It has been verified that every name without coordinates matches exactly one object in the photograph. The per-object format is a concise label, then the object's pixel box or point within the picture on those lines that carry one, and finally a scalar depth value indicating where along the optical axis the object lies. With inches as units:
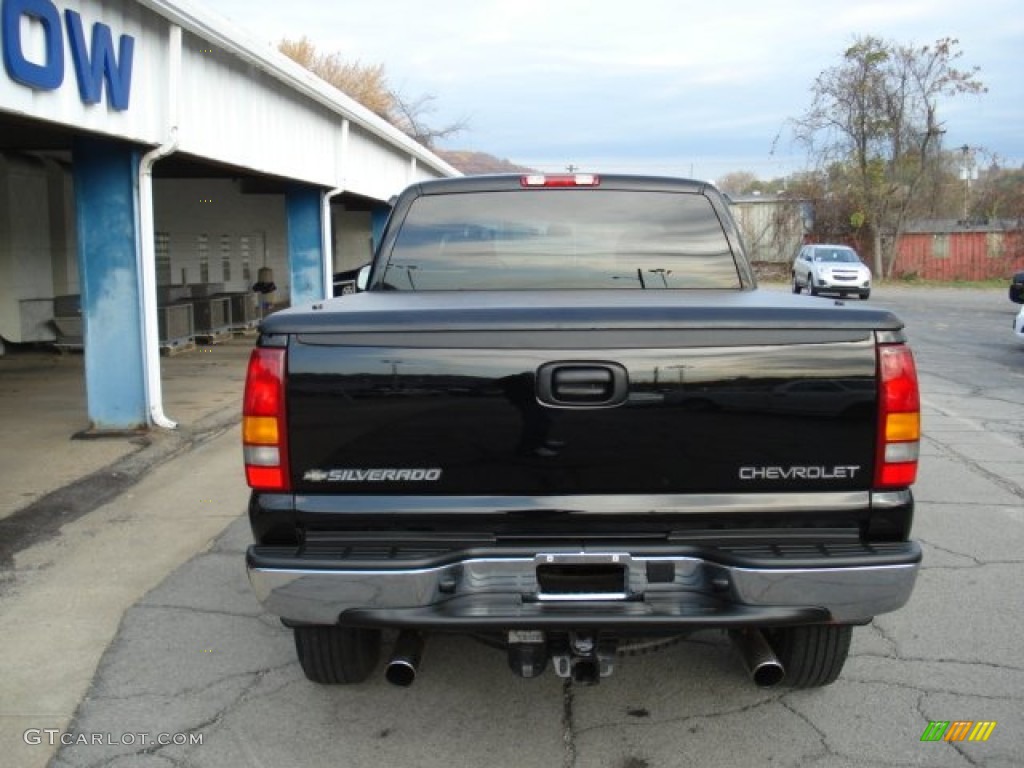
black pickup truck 114.2
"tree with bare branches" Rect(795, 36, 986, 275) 1797.5
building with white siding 278.7
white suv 1147.3
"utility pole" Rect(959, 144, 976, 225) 1992.5
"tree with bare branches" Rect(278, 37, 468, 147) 1788.9
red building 1798.7
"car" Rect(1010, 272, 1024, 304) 625.9
